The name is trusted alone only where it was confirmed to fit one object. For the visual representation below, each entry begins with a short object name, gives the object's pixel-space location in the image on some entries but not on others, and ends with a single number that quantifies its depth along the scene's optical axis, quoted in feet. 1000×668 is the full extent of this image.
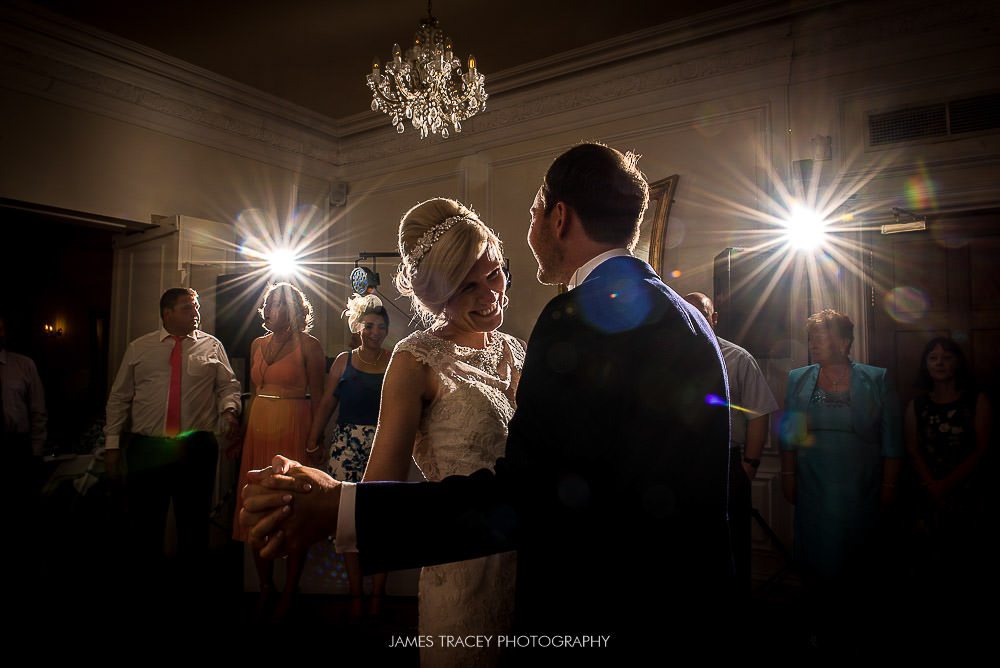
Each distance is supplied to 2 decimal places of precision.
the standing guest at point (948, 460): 10.61
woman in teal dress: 10.42
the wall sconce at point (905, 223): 11.15
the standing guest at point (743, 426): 9.71
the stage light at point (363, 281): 16.84
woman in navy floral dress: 11.37
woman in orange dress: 11.94
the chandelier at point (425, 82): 10.30
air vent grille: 11.11
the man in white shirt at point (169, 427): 12.12
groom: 2.76
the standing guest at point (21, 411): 12.18
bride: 4.61
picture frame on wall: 13.94
